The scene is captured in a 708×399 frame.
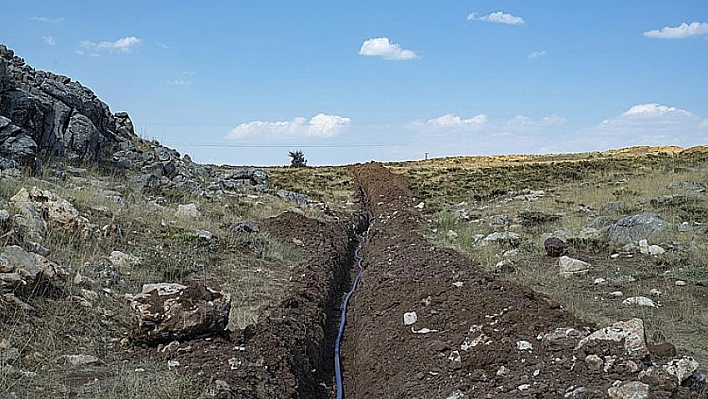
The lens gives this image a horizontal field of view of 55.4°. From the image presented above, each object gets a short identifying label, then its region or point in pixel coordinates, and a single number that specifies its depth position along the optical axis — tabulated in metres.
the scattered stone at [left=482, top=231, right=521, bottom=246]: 13.38
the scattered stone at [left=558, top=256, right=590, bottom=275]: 10.52
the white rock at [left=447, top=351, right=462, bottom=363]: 6.74
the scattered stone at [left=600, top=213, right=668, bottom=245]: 12.50
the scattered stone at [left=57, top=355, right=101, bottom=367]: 5.91
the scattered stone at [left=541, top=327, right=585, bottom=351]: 6.10
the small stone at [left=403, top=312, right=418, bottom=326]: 8.59
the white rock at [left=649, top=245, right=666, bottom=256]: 11.24
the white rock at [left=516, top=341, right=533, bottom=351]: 6.38
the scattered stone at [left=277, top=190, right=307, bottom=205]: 22.73
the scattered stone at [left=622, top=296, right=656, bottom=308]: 8.44
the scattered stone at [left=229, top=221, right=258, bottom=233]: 14.05
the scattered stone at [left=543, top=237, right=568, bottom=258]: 11.80
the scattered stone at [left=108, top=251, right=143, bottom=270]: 9.29
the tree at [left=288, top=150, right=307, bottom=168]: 65.81
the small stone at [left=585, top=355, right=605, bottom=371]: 5.35
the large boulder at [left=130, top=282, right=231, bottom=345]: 6.57
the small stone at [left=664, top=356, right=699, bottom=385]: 4.81
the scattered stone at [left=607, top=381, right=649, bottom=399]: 4.54
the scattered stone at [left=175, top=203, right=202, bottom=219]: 14.51
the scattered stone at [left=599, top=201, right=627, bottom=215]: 15.70
